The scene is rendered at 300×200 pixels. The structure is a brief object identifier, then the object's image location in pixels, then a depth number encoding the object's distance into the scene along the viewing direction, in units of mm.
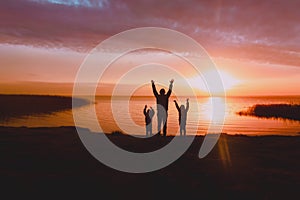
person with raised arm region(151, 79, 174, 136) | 15089
